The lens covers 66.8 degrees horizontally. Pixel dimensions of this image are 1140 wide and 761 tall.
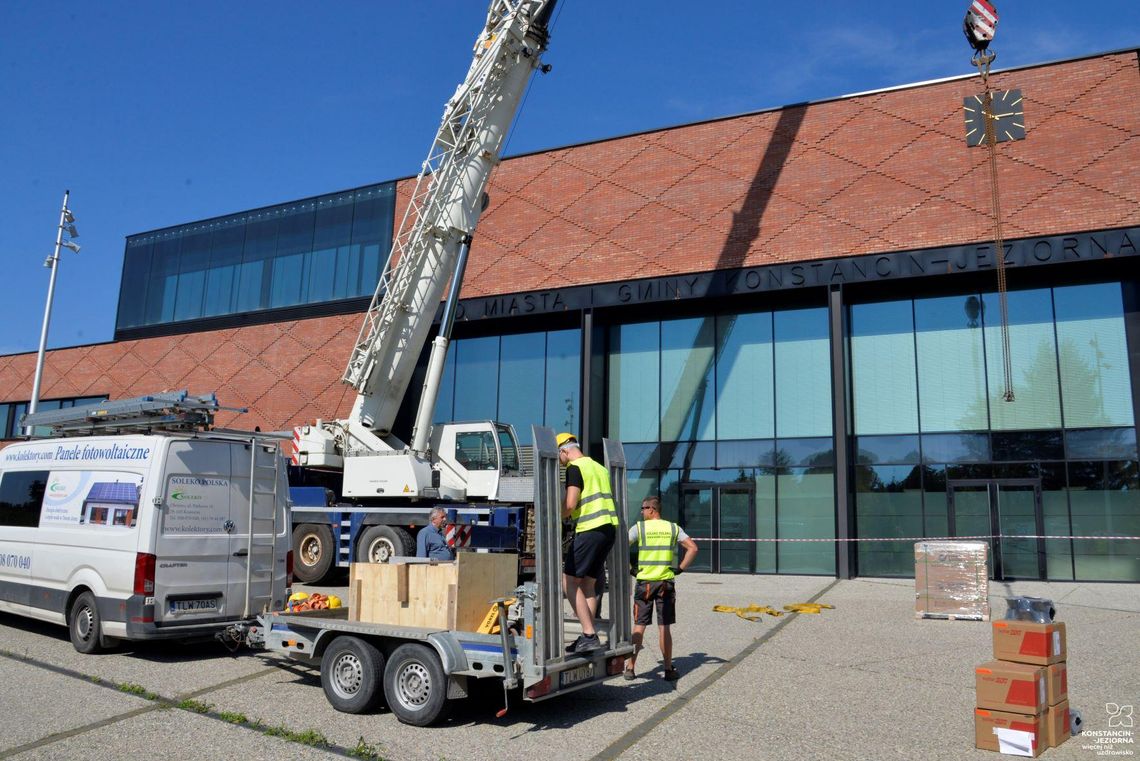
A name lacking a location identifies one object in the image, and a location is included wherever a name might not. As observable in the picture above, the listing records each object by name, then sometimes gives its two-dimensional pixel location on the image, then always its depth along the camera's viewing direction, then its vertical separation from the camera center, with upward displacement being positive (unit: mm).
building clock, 18594 +9177
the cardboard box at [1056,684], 5980 -941
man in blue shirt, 8453 -128
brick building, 17859 +5138
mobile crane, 15672 +2587
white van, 8539 -191
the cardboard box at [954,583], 12039 -530
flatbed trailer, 6188 -938
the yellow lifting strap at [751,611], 12223 -1050
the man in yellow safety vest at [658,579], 7809 -390
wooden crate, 6660 -489
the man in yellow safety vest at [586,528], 6941 +39
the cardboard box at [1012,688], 5805 -943
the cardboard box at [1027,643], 5891 -648
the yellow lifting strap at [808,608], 12925 -1010
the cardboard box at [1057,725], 5949 -1215
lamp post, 26984 +8247
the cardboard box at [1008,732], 5781 -1240
